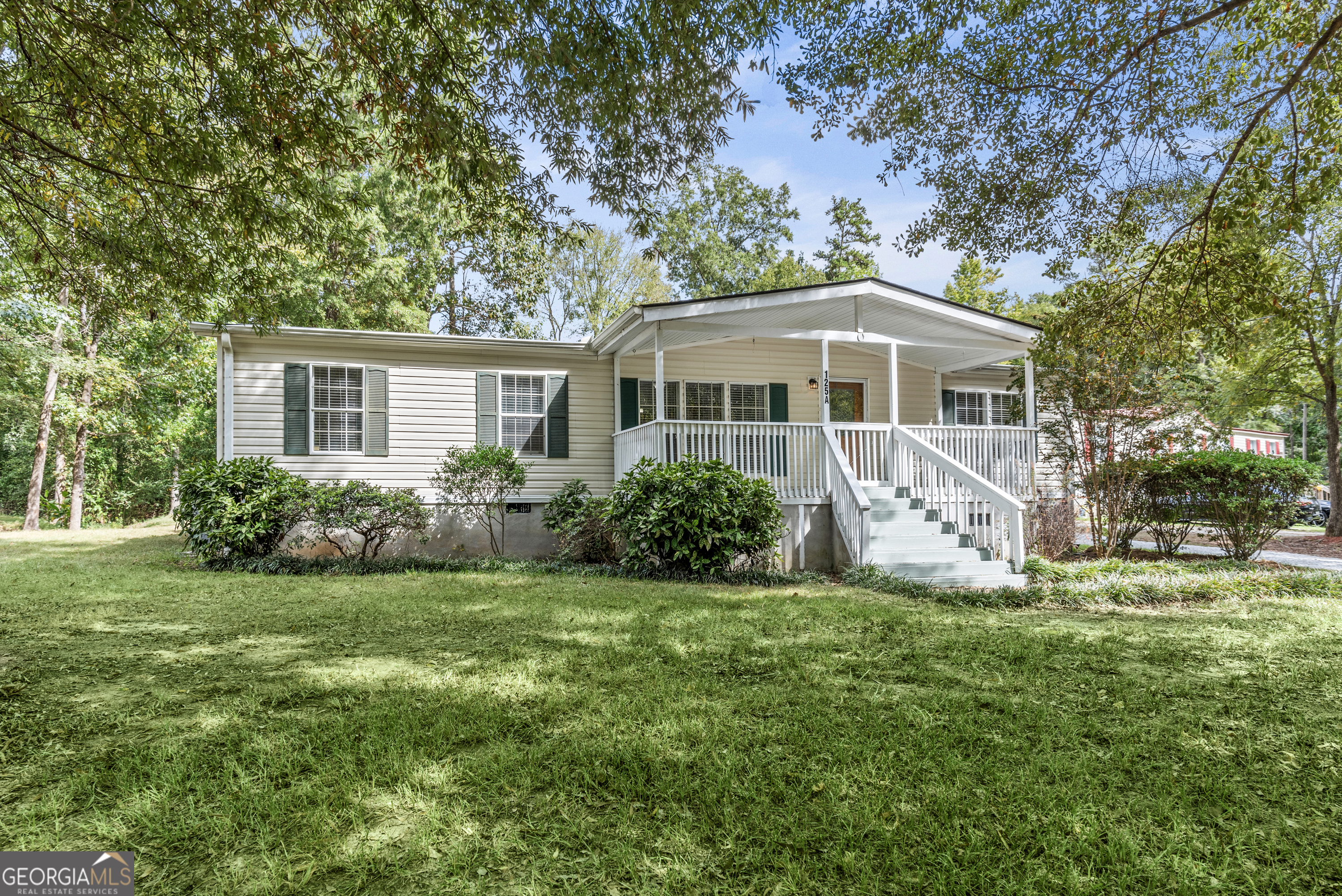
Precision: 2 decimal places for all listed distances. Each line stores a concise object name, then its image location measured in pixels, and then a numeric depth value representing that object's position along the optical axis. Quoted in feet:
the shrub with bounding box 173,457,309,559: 29.17
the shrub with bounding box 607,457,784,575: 26.89
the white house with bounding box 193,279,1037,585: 31.19
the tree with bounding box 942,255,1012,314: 84.48
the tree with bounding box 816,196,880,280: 82.02
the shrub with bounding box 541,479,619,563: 31.22
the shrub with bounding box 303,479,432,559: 30.01
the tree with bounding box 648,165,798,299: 82.43
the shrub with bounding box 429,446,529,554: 34.50
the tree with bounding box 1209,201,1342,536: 45.11
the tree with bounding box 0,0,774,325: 14.90
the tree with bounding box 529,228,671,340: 87.20
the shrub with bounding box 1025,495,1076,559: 34.88
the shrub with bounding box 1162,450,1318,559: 30.58
